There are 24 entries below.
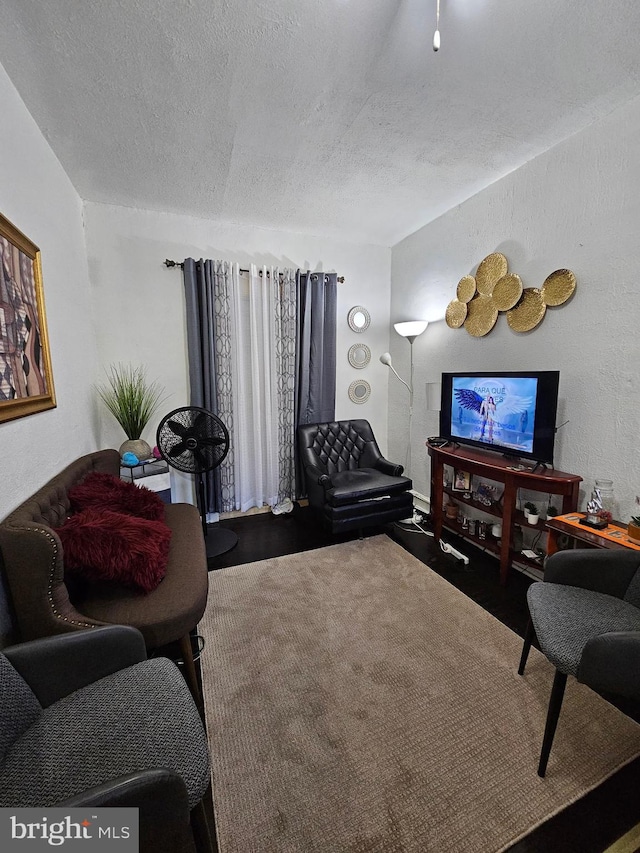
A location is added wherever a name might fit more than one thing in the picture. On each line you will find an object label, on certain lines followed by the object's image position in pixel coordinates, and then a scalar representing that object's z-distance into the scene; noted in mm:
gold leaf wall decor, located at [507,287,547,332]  2299
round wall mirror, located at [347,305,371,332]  3709
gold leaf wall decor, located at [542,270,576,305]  2107
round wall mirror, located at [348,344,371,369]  3771
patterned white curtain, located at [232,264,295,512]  3262
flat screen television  2141
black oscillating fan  2529
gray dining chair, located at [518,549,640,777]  1055
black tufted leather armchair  2750
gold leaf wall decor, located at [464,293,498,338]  2638
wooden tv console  2051
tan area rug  1086
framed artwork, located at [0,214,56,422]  1395
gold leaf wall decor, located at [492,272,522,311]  2410
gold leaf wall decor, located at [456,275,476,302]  2772
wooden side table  1686
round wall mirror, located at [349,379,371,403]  3824
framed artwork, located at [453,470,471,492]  2710
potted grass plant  2734
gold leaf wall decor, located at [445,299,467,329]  2891
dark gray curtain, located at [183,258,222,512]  3014
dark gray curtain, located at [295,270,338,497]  3416
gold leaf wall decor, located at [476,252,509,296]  2514
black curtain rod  2981
